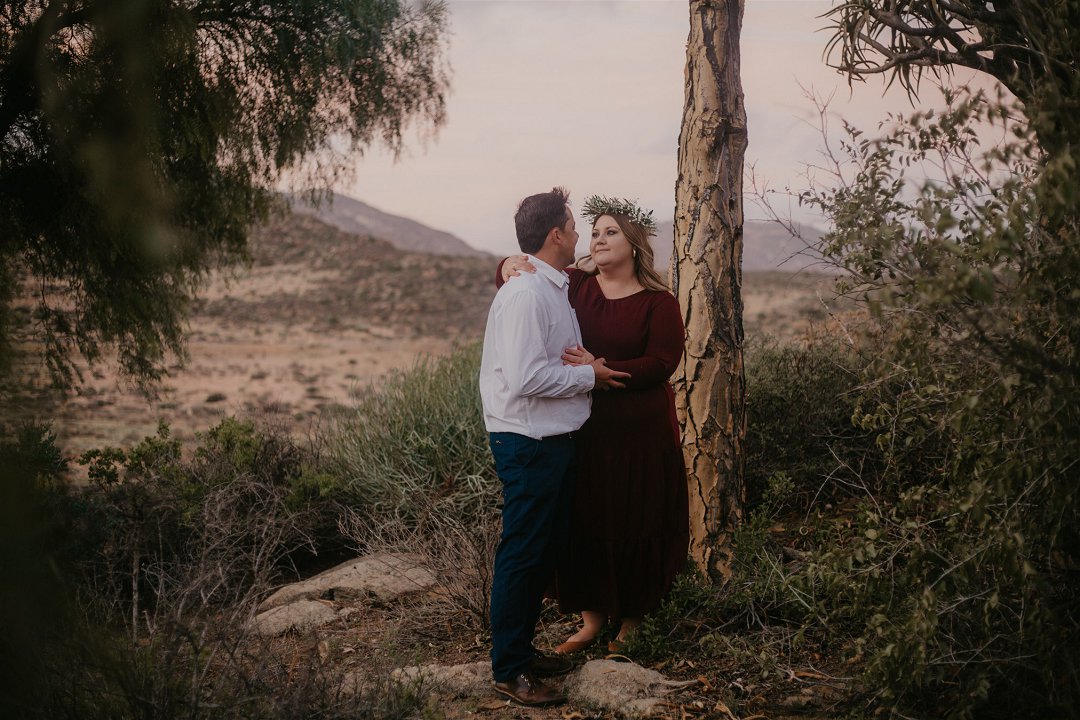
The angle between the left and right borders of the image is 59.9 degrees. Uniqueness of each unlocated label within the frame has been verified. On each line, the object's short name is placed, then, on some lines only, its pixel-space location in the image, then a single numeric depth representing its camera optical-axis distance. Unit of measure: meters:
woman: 4.38
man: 3.87
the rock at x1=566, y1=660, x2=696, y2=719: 3.92
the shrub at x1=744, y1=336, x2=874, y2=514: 6.40
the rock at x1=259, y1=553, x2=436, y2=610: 5.66
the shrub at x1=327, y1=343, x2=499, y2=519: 6.52
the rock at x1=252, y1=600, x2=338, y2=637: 5.28
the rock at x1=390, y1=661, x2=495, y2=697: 4.16
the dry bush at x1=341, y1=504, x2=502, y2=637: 5.00
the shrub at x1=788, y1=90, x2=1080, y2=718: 2.93
